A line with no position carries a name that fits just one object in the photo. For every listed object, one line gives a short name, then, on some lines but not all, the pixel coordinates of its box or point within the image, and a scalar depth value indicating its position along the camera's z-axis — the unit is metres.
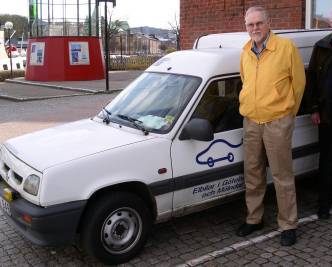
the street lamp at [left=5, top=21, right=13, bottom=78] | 28.23
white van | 3.86
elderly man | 4.26
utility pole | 16.06
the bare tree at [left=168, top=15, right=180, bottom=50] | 36.04
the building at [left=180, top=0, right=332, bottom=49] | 9.10
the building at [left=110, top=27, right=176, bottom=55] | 45.38
